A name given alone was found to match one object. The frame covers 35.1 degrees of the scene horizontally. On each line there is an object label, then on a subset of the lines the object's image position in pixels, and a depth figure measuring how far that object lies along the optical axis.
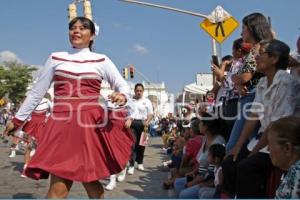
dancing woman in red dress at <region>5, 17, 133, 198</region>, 3.67
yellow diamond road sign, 10.70
